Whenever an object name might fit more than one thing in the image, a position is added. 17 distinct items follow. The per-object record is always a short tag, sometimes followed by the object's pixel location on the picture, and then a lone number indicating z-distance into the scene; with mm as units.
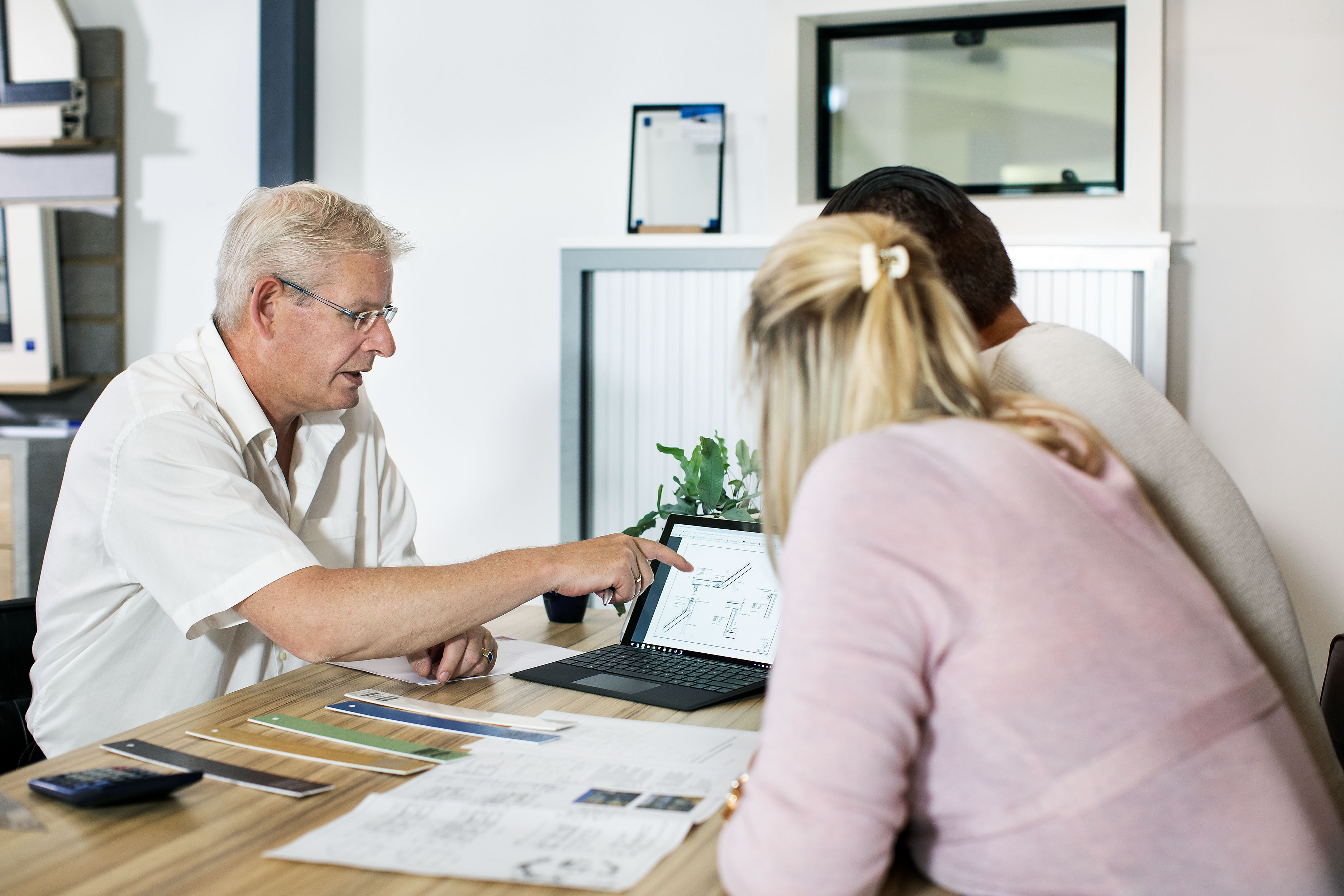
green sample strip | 1033
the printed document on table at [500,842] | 781
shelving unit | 3395
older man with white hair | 1258
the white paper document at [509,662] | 1396
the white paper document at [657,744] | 1032
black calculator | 882
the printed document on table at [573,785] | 912
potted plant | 1636
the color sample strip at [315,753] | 997
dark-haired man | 1104
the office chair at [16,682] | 1452
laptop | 1336
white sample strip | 1146
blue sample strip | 1103
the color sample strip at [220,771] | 939
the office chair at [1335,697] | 1387
